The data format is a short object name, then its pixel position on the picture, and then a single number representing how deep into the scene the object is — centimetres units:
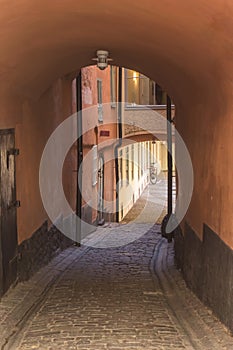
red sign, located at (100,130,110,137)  1522
